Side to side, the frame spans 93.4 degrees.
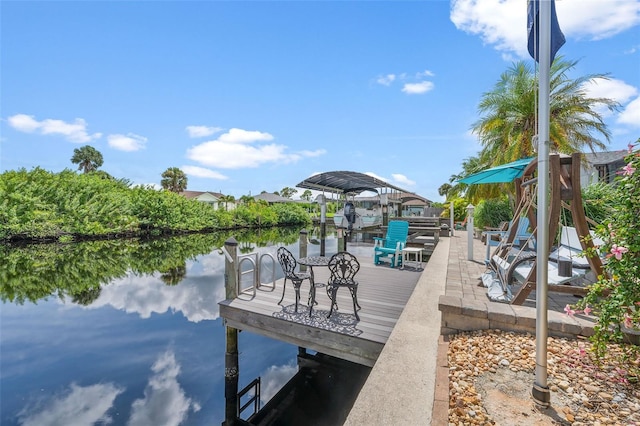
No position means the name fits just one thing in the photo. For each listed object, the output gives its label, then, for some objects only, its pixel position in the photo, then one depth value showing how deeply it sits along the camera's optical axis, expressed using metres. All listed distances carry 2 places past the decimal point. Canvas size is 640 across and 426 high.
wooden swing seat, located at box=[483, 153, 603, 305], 2.82
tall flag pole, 1.78
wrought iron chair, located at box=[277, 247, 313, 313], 4.45
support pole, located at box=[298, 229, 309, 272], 7.50
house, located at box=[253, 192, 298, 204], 54.55
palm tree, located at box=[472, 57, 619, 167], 11.95
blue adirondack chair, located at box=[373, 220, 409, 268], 7.55
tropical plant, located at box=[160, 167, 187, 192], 49.62
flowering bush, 1.82
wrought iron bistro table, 4.45
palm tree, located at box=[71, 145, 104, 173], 53.56
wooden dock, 3.72
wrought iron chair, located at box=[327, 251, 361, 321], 4.14
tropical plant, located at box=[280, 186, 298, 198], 77.06
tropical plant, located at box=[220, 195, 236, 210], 48.22
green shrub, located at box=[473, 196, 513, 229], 14.80
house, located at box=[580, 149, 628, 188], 16.59
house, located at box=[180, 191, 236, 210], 49.86
